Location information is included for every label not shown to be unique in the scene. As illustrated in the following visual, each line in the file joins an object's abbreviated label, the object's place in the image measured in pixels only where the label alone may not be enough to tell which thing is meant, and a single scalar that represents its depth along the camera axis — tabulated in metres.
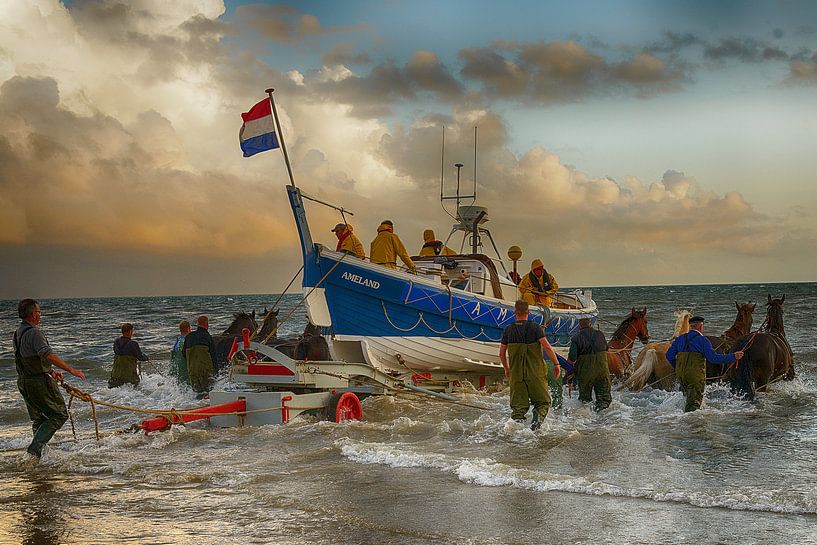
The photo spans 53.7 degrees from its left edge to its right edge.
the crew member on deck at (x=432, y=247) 17.48
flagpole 13.05
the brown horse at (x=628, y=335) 16.69
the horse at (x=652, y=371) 15.11
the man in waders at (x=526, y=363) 10.38
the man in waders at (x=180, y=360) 15.50
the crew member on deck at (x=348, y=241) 14.43
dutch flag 13.08
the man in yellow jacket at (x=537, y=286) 17.02
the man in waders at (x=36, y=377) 9.01
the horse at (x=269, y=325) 17.20
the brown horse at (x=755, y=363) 13.55
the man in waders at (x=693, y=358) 11.59
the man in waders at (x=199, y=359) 14.55
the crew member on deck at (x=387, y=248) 14.53
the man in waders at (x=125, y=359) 15.86
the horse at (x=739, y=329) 15.33
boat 13.92
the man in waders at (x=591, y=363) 12.27
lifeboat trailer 11.16
